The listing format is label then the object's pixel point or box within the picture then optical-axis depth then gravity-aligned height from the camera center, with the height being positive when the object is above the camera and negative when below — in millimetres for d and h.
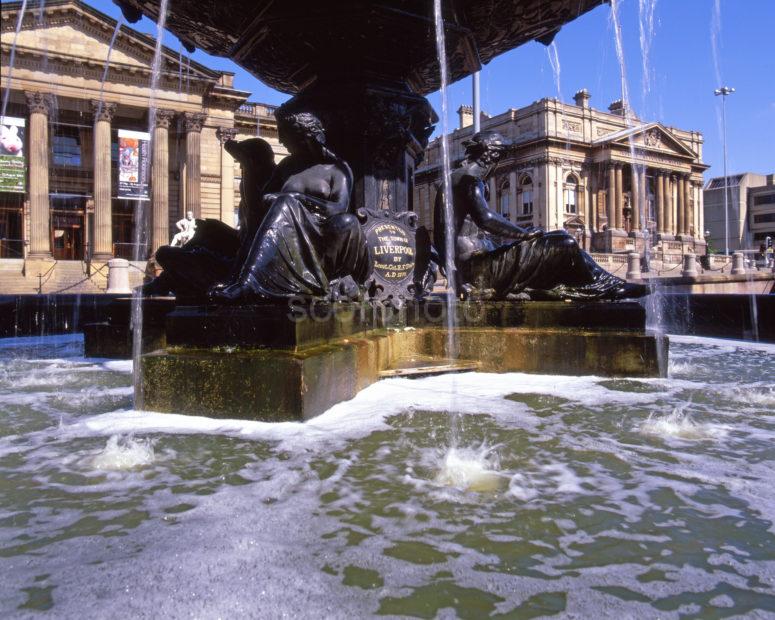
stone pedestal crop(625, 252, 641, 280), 30359 +2481
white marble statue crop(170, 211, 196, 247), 21797 +3600
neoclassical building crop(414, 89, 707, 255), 60031 +15956
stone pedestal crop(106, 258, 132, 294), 19109 +1248
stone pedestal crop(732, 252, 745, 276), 28814 +2490
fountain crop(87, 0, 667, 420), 3449 +411
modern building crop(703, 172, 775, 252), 89938 +16850
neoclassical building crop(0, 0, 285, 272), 33156 +11855
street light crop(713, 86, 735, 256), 48156 +19317
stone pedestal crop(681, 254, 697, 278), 30781 +2528
